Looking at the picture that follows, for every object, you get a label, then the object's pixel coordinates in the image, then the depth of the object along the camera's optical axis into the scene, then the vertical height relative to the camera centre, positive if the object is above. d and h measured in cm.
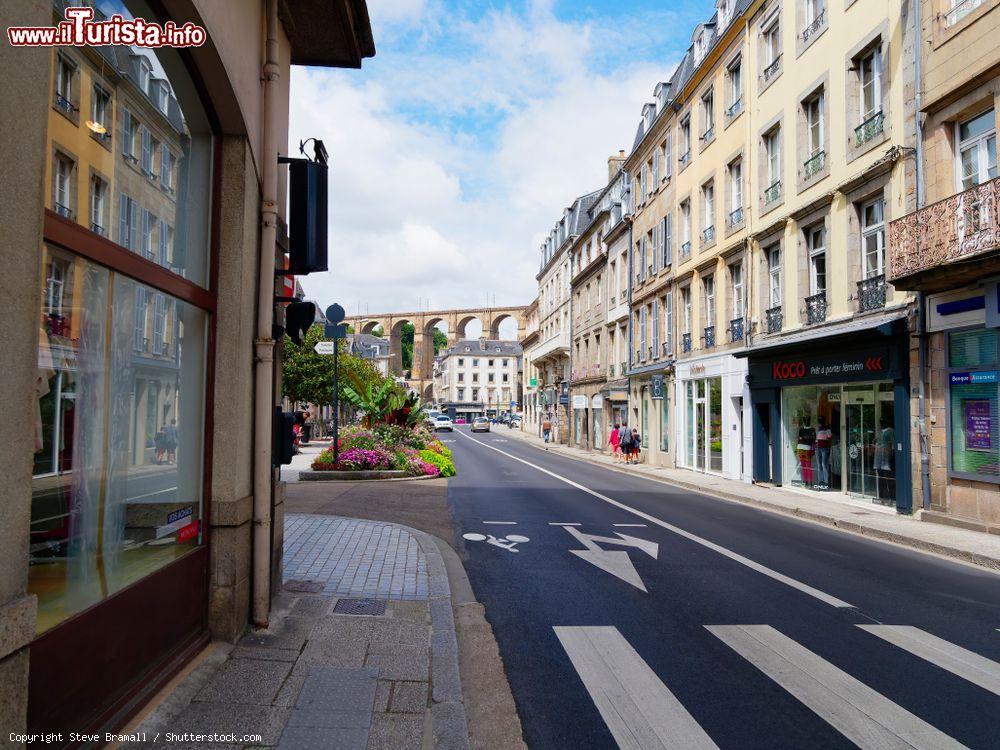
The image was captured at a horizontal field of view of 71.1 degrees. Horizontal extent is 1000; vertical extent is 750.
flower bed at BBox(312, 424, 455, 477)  1783 -121
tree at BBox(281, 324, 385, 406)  3450 +173
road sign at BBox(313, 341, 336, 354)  1756 +157
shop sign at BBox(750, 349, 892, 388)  1356 +87
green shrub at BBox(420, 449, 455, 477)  1974 -153
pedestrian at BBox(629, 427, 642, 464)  2760 -137
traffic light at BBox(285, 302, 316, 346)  582 +76
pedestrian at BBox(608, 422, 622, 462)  2998 -158
